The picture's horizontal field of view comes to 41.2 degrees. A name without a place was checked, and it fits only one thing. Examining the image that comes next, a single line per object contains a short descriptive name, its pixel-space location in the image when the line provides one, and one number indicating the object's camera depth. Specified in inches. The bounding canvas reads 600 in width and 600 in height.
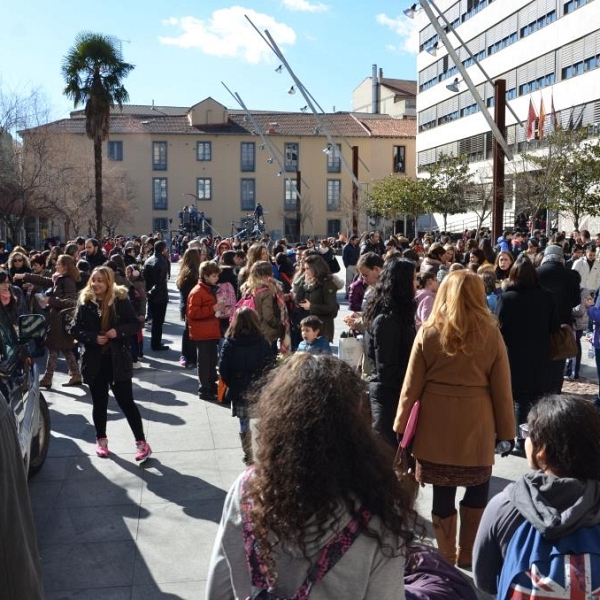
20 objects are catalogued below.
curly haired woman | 85.4
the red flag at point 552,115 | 1224.5
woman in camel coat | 174.6
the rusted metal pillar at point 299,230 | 1668.4
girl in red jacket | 378.0
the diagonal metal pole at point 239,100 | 1542.8
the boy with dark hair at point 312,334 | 286.0
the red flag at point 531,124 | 1254.3
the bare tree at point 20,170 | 1061.8
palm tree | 1217.4
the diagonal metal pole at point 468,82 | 753.0
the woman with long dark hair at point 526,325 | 254.4
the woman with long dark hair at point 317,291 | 375.2
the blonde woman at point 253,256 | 407.5
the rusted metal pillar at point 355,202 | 1332.4
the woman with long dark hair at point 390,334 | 204.4
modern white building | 1393.9
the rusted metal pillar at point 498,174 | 766.4
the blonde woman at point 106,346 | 267.7
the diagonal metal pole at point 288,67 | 1157.1
